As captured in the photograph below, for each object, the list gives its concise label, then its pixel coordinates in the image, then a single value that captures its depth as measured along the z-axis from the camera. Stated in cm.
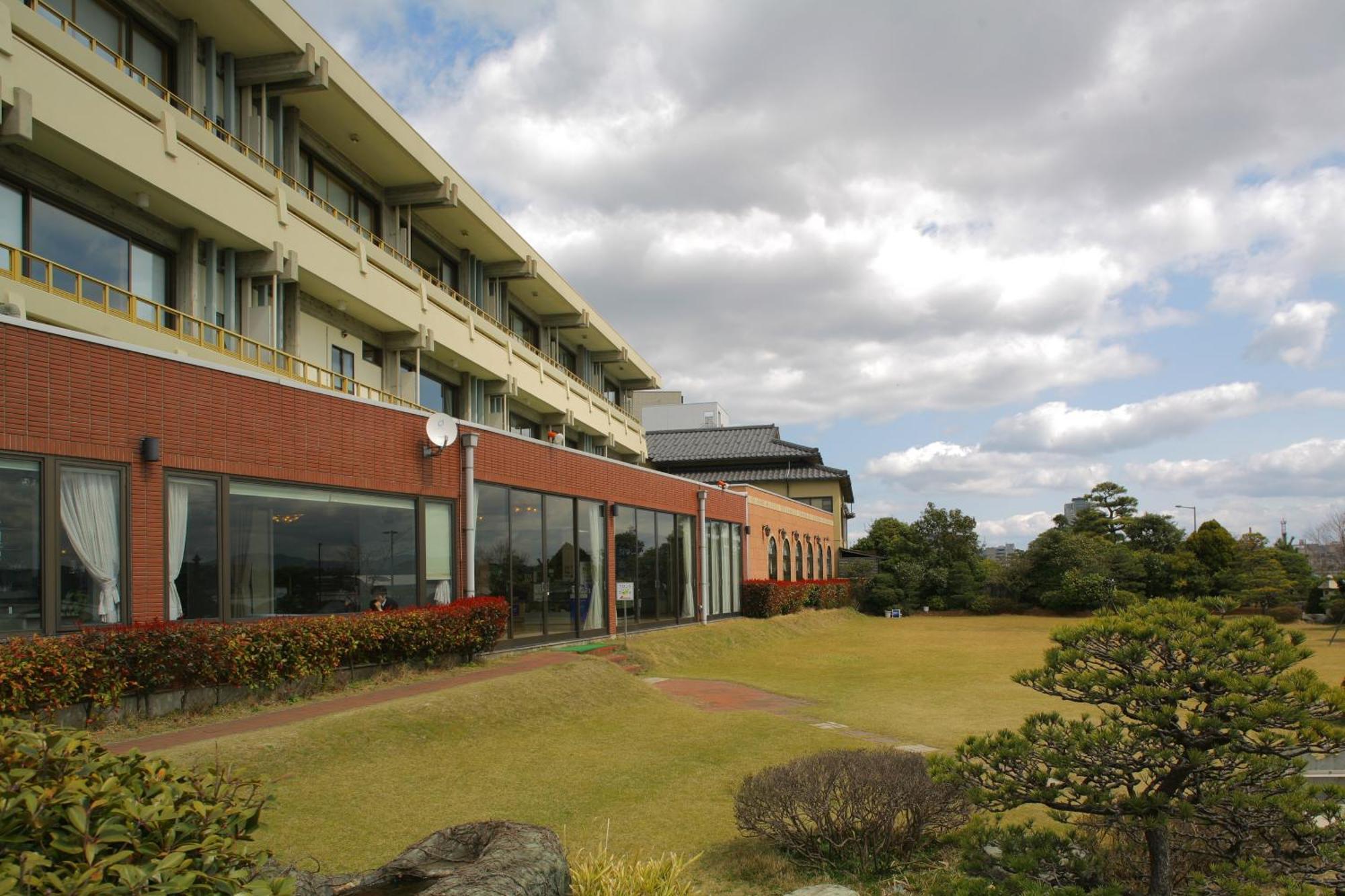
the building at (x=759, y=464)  5234
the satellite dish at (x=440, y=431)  1598
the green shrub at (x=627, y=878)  528
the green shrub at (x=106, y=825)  299
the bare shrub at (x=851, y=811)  655
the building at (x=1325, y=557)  5872
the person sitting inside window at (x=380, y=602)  1487
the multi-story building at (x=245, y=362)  1070
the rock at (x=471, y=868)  452
